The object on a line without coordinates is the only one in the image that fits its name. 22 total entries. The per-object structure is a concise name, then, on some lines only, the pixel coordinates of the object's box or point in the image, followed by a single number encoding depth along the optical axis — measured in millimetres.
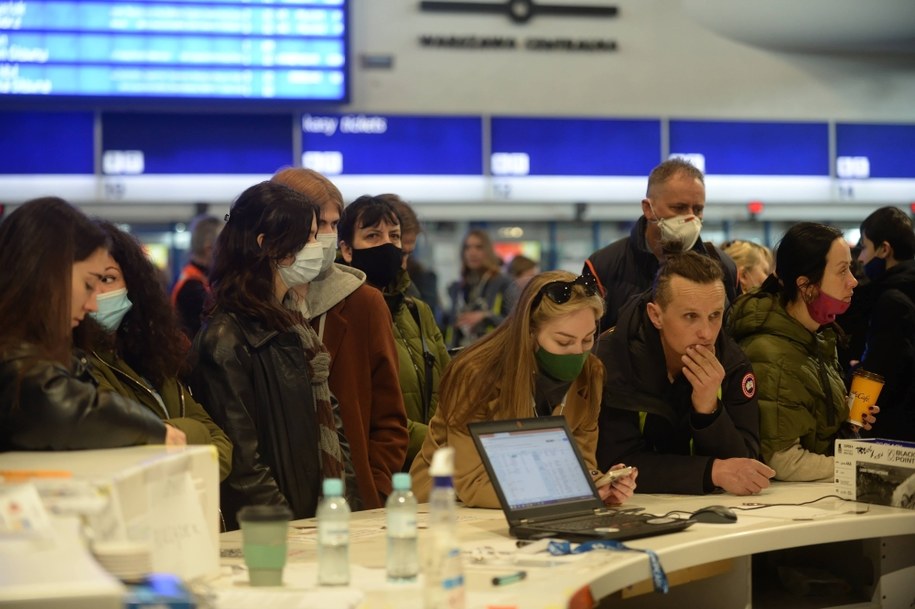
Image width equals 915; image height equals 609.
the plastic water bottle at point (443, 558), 2094
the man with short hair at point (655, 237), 4398
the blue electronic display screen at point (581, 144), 7773
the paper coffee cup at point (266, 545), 2338
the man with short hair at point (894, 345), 4543
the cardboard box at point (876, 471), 3354
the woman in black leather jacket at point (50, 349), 2400
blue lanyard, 2635
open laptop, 2887
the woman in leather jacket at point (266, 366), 3182
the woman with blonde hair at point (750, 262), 5371
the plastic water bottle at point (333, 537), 2324
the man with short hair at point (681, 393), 3535
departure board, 6926
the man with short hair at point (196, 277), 5191
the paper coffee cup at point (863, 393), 3746
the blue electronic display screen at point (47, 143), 7125
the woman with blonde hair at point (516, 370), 3338
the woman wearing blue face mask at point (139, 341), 3027
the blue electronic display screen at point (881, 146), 8298
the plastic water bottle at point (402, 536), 2387
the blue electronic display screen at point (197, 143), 7277
